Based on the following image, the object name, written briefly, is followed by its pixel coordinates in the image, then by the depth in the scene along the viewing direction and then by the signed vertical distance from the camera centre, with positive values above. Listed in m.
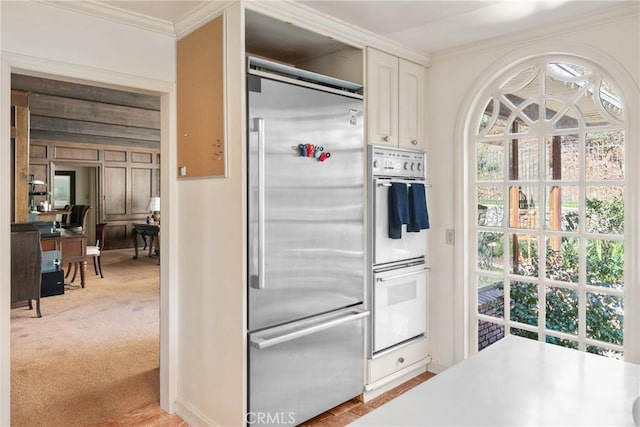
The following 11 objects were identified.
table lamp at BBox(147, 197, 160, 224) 9.26 -0.02
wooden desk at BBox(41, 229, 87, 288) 5.80 -0.54
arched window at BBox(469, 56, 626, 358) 2.61 +0.01
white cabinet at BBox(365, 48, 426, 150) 2.88 +0.75
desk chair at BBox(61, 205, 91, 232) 7.60 -0.20
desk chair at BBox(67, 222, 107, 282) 6.61 -0.68
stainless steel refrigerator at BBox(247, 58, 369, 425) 2.27 -0.21
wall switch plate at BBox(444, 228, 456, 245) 3.23 -0.21
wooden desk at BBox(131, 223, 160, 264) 8.51 -0.49
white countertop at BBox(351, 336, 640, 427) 1.02 -0.49
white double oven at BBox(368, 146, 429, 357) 2.88 -0.39
